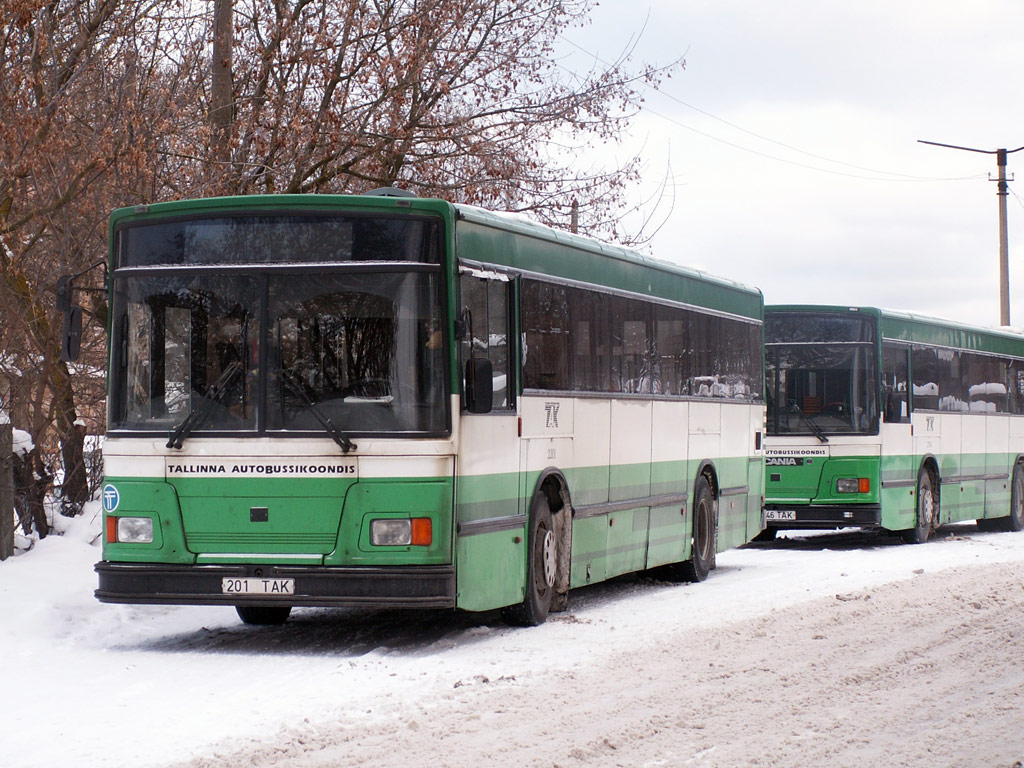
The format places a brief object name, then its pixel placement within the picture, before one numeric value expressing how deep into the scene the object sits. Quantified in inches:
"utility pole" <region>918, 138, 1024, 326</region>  1606.8
